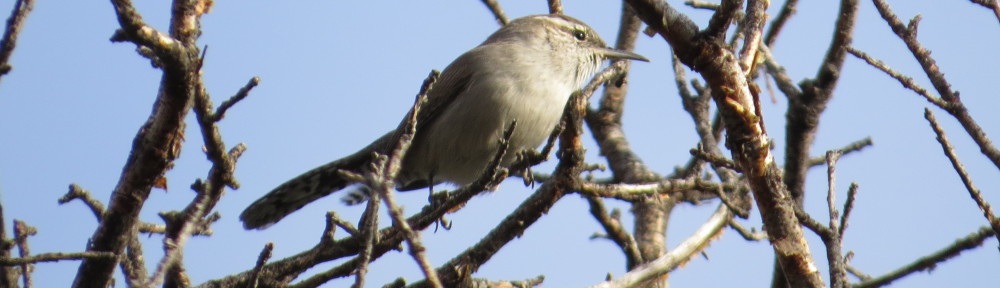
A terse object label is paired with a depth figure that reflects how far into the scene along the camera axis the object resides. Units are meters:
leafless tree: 6.00
